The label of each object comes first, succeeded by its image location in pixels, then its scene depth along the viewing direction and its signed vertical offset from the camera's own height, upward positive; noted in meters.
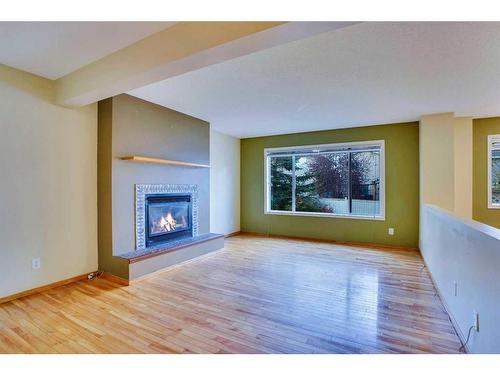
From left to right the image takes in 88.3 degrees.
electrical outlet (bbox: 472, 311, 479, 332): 1.64 -0.88
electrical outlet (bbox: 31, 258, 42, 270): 2.77 -0.83
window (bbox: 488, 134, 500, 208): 4.44 +0.21
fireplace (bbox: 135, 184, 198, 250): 3.56 -0.42
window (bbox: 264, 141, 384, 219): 5.08 +0.13
